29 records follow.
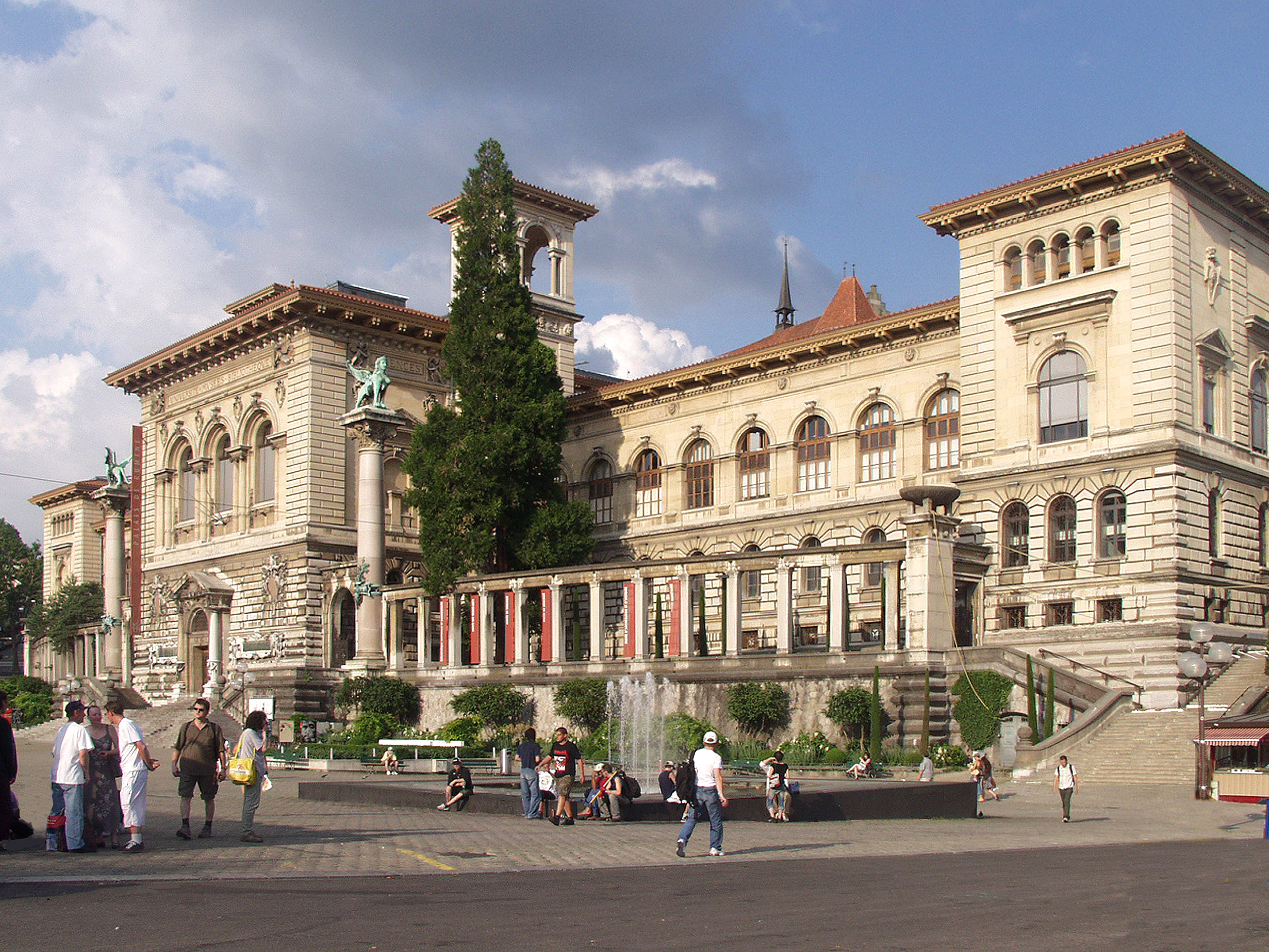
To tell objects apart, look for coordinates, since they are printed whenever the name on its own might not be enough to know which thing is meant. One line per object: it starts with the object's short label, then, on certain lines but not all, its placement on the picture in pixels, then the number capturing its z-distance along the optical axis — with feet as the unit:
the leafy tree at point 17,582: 342.64
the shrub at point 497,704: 147.43
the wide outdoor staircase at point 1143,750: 103.91
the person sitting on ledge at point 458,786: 76.13
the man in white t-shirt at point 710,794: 54.65
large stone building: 127.13
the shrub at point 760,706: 125.29
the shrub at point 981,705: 114.01
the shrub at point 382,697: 157.17
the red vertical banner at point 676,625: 140.26
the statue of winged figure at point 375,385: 167.53
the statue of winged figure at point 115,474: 215.10
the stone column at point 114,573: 207.62
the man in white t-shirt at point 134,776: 50.55
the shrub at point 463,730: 141.38
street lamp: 95.35
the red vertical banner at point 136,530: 209.15
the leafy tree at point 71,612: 270.67
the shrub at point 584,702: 139.95
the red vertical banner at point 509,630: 153.79
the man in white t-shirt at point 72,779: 49.60
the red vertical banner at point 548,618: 153.69
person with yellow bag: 56.75
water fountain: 131.03
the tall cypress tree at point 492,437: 159.12
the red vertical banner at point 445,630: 162.61
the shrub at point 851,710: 118.93
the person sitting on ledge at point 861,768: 108.17
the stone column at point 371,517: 164.86
